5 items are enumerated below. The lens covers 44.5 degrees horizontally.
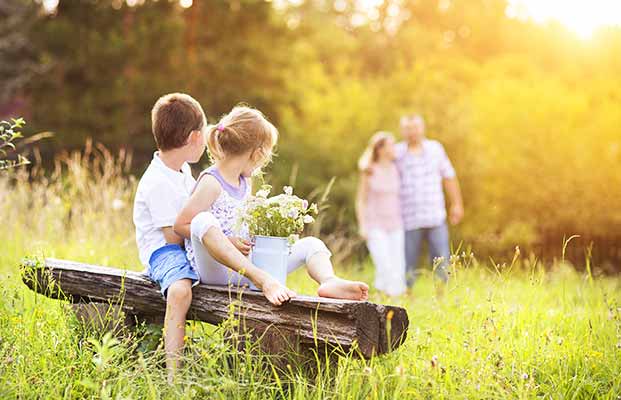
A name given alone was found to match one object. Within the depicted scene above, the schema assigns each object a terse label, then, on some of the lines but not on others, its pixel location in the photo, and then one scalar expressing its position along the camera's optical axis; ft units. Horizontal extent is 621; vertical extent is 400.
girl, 11.69
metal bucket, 11.43
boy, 12.37
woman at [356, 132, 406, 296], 25.71
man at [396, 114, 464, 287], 25.11
